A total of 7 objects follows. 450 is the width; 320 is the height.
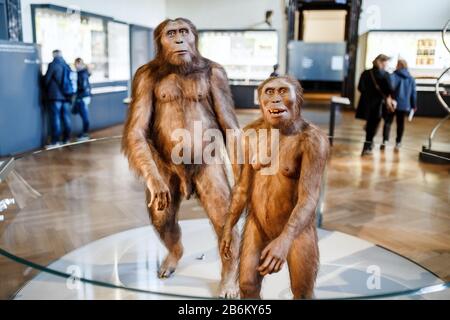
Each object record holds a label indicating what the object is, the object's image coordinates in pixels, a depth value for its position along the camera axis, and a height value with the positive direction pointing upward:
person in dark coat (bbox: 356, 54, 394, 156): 6.00 -0.30
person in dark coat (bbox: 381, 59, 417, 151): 6.19 -0.31
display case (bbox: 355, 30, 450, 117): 10.93 +0.38
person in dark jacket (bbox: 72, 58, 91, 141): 7.01 -0.41
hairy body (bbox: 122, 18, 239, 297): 1.98 -0.21
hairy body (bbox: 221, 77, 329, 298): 1.50 -0.43
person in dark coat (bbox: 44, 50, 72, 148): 6.50 -0.47
